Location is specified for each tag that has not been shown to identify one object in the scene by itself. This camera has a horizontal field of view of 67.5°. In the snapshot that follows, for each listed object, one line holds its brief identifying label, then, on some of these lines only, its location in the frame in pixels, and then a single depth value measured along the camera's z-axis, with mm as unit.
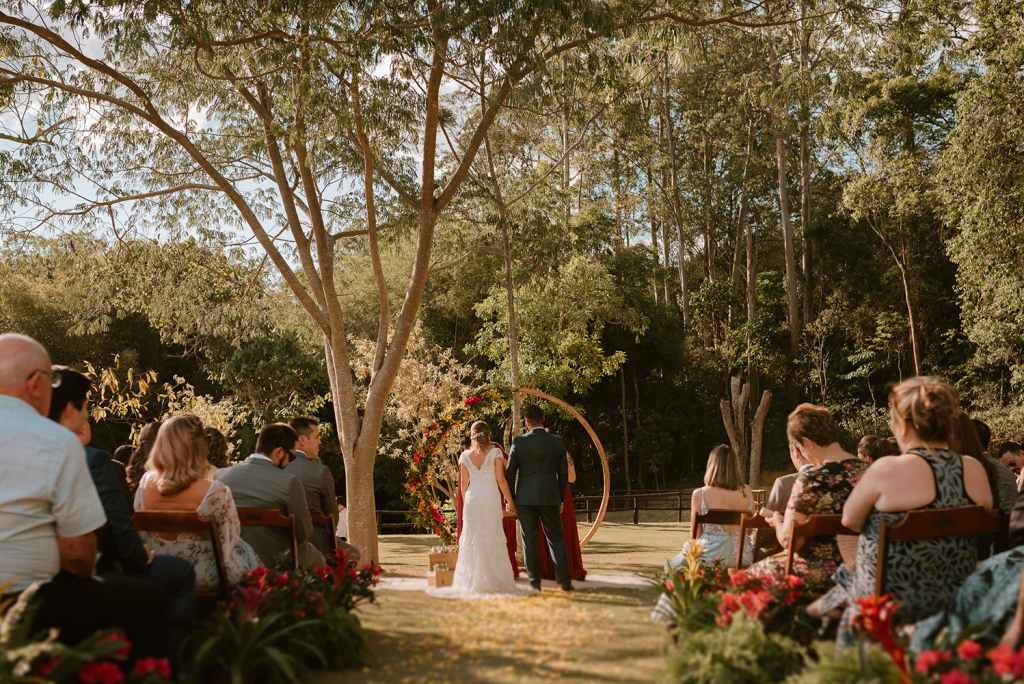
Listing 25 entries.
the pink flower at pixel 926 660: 2521
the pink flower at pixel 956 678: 2324
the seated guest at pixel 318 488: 6016
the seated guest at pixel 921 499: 3352
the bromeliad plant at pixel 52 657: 2490
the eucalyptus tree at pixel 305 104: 7488
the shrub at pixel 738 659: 3328
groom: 7574
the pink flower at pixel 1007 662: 2270
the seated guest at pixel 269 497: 5008
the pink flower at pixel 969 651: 2502
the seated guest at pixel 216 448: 5590
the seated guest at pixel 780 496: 4887
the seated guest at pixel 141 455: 5434
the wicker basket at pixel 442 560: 8531
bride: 7508
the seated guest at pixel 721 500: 5891
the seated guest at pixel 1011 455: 7680
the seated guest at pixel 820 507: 4203
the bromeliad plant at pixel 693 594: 4234
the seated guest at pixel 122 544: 3352
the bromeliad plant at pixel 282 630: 3541
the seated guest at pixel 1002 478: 5410
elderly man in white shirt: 2857
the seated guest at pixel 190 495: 4164
